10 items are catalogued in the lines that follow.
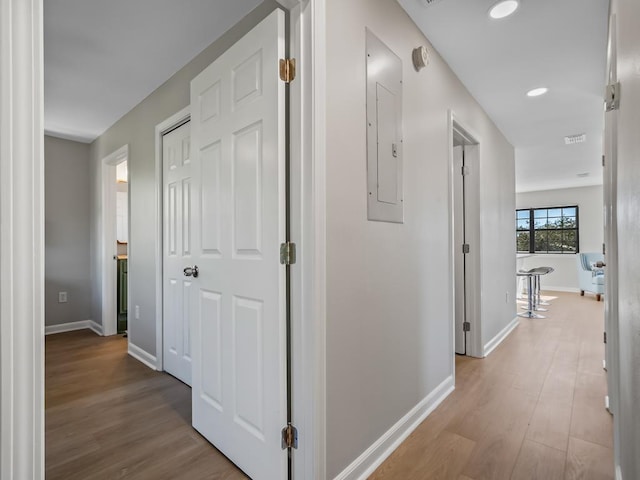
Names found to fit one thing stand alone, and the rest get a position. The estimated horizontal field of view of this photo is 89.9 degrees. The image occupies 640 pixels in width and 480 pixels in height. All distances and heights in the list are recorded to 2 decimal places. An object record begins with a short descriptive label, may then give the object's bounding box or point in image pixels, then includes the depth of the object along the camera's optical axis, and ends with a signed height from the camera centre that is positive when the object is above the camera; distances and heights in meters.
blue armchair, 6.09 -0.71
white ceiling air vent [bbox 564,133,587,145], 4.02 +1.28
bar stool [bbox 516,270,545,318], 4.89 -1.00
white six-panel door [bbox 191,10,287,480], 1.34 -0.06
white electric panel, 1.60 +0.56
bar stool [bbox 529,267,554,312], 5.17 -0.88
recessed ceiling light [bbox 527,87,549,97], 2.84 +1.32
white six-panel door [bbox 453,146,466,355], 3.16 -0.14
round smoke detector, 1.97 +1.12
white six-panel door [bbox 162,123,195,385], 2.47 -0.09
